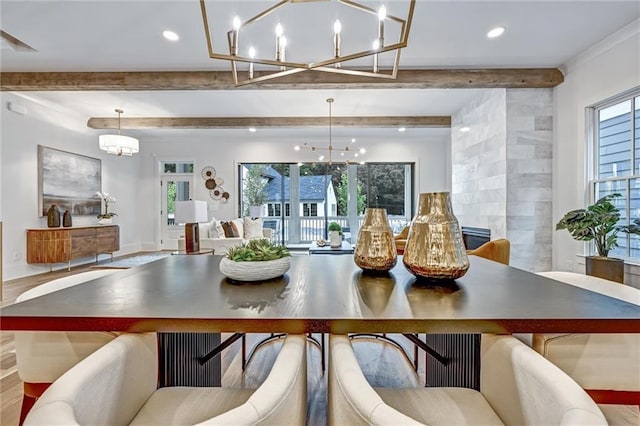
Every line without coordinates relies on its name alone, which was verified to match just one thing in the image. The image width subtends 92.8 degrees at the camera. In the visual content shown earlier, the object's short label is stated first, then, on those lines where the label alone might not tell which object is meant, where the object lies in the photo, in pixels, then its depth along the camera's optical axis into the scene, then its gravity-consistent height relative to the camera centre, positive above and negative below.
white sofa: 5.41 -0.51
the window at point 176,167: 7.80 +1.08
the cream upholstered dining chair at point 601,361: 1.01 -0.52
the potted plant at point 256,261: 1.28 -0.23
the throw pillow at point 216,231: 5.79 -0.42
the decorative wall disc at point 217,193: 7.62 +0.40
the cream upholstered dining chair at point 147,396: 0.59 -0.44
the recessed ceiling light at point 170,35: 3.05 +1.77
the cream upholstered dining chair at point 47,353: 1.10 -0.53
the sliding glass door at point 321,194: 7.89 +0.39
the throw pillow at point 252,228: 6.77 -0.43
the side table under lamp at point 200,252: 4.35 -0.65
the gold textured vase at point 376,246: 1.41 -0.18
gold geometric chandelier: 1.62 +0.93
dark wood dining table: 0.84 -0.31
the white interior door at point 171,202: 7.77 +0.18
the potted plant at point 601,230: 2.86 -0.22
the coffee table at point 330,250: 4.72 -0.64
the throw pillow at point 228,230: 5.86 -0.41
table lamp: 4.21 -0.12
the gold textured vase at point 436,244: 1.22 -0.14
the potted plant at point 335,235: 4.97 -0.43
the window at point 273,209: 8.04 +0.00
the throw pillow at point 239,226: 6.22 -0.37
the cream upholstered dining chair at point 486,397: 0.58 -0.43
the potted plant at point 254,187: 7.91 +0.58
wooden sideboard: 4.86 -0.58
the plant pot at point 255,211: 7.21 -0.05
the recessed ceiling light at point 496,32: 3.02 +1.78
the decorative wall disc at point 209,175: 7.63 +0.90
